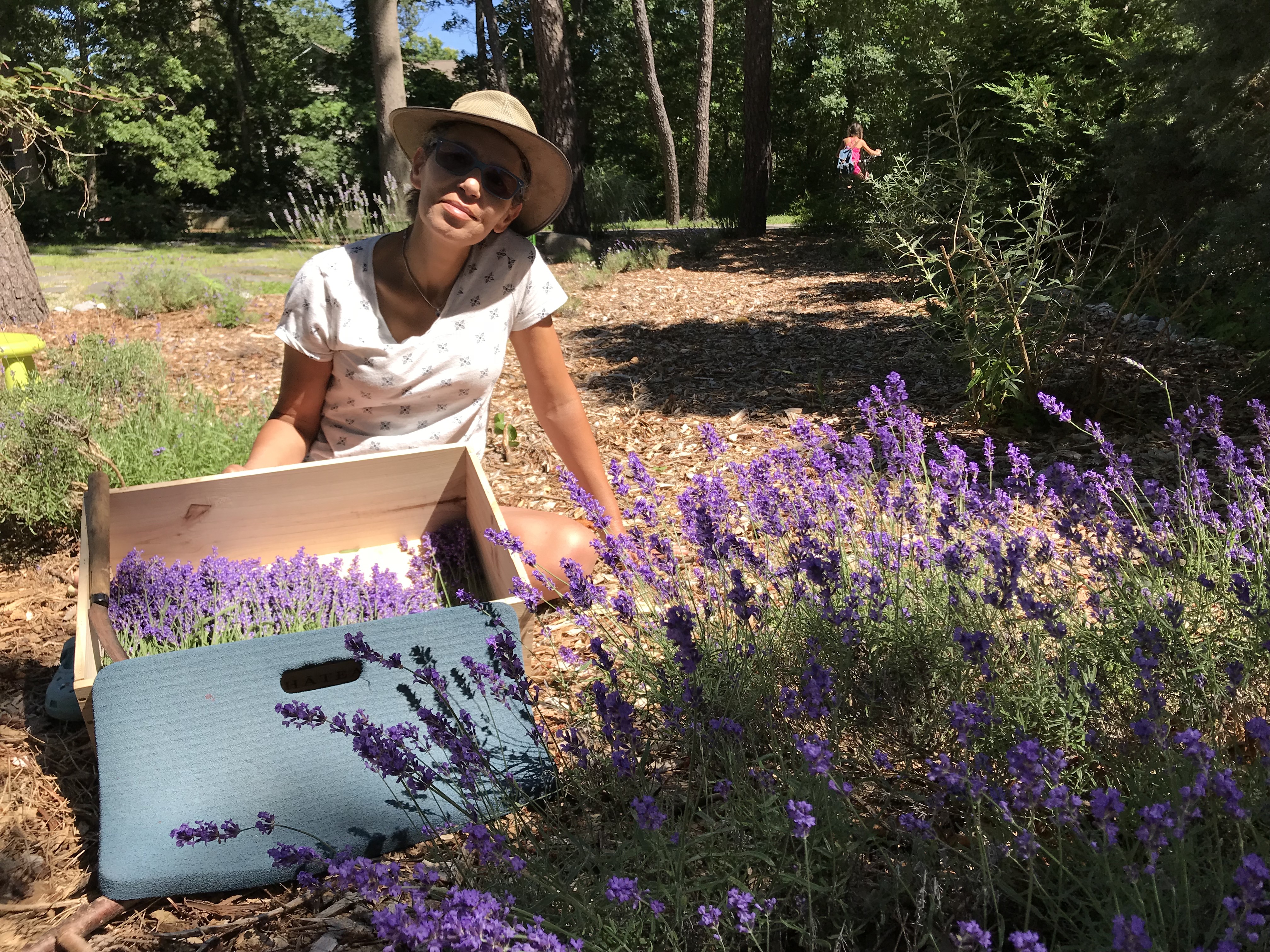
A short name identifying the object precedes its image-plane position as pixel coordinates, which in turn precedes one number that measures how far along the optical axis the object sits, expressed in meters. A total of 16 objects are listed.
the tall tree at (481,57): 26.39
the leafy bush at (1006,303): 4.01
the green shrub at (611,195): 16.36
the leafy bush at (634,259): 10.39
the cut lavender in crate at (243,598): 2.52
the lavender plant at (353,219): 9.16
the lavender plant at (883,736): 1.21
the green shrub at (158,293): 7.99
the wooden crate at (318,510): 2.61
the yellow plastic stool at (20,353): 4.37
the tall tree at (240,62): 23.12
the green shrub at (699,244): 12.10
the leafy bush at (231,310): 7.50
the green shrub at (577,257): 10.62
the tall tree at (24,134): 5.75
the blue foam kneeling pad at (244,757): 1.88
